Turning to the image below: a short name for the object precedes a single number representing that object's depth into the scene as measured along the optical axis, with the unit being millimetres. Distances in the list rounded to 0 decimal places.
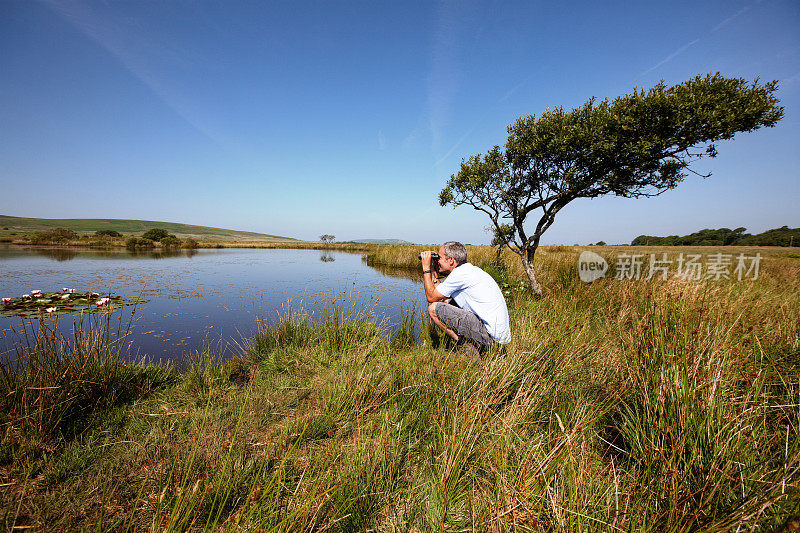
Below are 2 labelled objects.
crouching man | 3539
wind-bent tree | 5703
